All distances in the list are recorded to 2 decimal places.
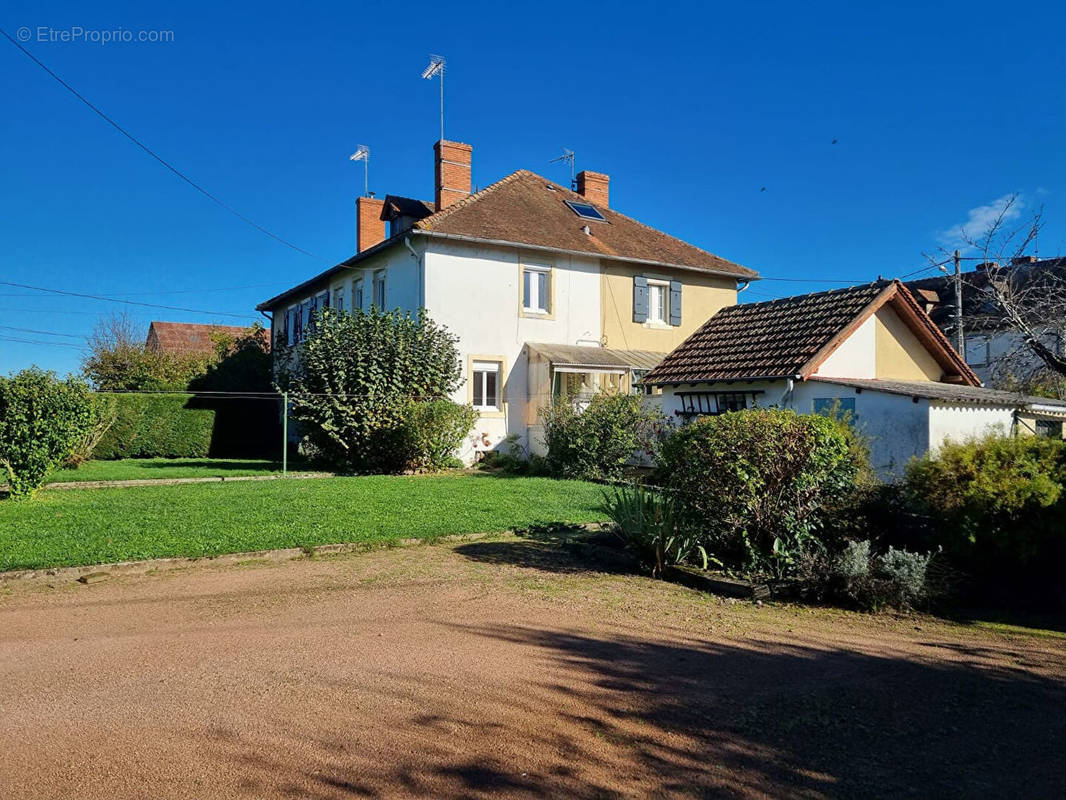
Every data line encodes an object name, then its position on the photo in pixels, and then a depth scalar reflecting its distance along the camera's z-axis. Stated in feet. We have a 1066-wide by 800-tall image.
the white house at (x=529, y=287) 68.80
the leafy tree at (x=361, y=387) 59.82
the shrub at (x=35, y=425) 37.50
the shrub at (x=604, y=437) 55.93
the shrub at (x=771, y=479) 24.56
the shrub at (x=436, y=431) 58.39
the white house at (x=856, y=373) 45.06
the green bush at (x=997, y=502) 21.75
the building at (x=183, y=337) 140.15
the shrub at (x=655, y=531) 26.37
